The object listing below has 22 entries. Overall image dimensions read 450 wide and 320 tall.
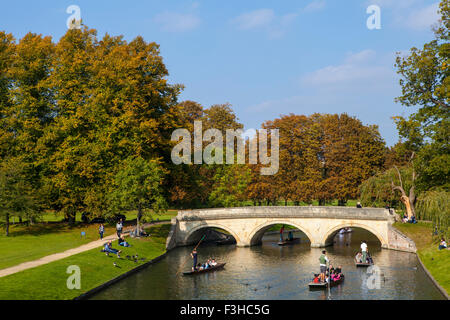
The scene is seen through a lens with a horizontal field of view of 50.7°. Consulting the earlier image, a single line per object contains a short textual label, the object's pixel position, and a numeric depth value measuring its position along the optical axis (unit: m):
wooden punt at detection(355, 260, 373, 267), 46.38
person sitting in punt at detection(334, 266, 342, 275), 40.41
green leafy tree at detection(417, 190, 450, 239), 46.56
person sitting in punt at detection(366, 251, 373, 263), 47.16
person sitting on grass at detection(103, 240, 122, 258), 46.69
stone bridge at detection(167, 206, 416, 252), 55.38
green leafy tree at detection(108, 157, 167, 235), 55.62
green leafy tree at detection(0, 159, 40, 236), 56.06
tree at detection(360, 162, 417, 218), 59.19
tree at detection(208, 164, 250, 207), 80.12
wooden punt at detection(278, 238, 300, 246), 63.99
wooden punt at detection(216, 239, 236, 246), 65.56
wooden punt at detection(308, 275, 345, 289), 37.44
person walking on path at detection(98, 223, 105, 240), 56.09
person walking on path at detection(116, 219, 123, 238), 53.12
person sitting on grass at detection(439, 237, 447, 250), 46.44
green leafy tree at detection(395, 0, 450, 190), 49.06
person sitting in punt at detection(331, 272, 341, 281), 39.19
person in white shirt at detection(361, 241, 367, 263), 45.78
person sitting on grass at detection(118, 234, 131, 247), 51.36
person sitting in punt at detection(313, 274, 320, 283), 38.30
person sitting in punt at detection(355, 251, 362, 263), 47.38
